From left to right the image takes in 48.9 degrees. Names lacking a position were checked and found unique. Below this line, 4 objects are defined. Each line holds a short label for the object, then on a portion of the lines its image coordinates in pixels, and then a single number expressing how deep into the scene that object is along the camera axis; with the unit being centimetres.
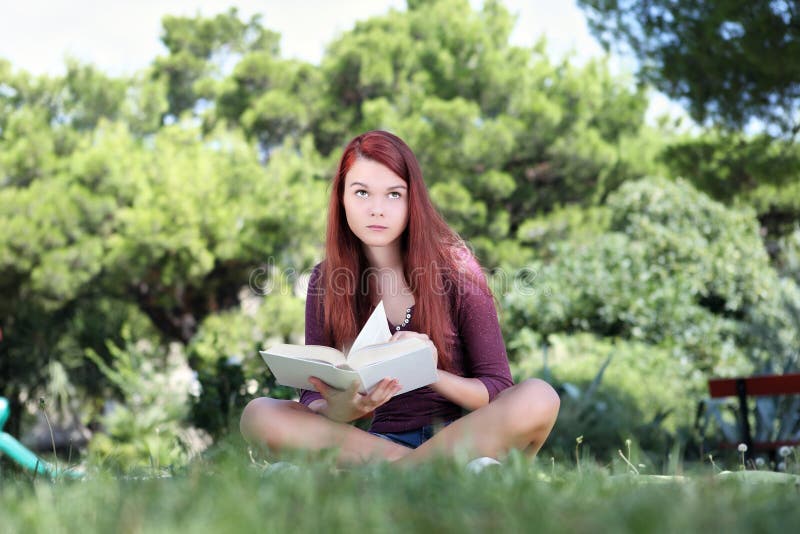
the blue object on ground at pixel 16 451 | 473
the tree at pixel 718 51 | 665
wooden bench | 478
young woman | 259
